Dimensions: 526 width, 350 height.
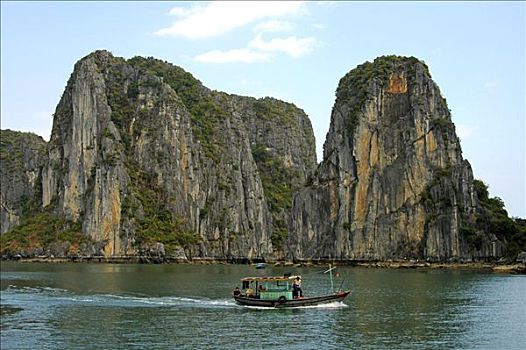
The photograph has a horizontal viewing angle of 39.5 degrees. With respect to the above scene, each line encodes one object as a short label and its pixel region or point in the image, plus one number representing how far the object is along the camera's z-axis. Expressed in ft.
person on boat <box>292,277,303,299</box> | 196.75
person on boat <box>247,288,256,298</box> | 199.52
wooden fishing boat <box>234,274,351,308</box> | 192.85
